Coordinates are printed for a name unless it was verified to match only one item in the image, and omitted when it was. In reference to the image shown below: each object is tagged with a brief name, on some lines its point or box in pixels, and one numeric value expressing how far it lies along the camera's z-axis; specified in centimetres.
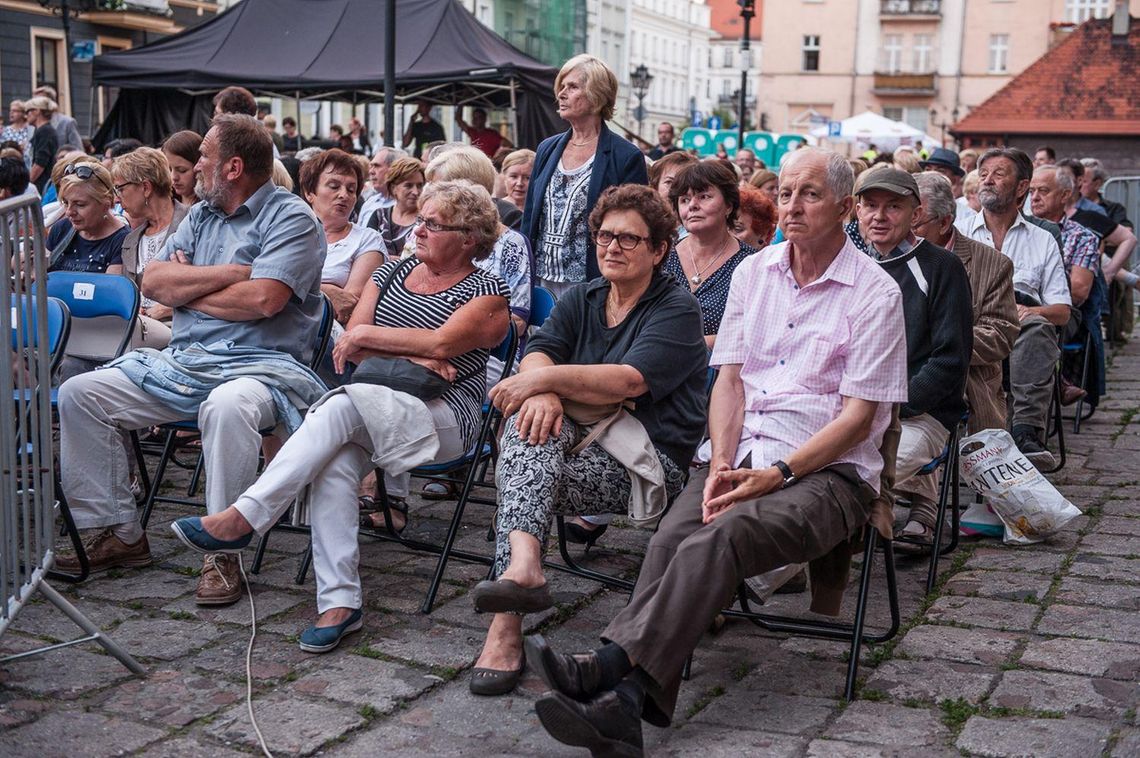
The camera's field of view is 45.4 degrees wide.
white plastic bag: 569
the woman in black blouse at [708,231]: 580
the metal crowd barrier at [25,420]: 377
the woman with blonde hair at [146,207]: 661
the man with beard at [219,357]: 484
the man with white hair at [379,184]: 803
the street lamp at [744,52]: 2358
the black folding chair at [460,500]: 484
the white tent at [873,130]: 3481
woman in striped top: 448
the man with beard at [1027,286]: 717
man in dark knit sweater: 513
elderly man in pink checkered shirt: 356
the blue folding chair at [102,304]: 566
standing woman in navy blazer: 670
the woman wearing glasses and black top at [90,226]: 641
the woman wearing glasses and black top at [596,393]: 414
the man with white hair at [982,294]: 581
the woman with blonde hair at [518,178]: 839
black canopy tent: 1454
